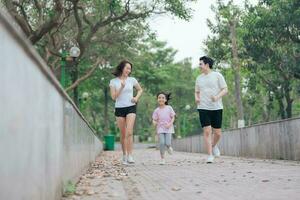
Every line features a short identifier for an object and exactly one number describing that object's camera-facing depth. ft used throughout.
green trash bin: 126.52
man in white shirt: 33.19
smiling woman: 31.58
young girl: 35.76
